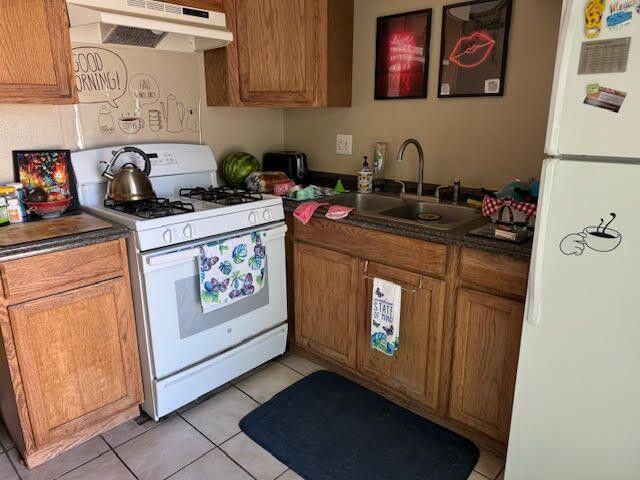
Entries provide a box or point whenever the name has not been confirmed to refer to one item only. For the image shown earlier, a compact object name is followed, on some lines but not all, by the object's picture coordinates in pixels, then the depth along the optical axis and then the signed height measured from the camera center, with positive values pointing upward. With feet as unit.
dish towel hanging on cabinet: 6.49 -2.68
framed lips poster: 6.83 +1.09
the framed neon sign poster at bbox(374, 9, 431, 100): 7.65 +1.10
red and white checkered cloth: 5.80 -1.07
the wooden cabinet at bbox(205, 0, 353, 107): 7.72 +1.13
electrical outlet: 9.08 -0.44
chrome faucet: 7.32 -0.58
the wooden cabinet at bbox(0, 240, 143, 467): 5.49 -2.89
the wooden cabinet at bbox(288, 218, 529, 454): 5.63 -2.65
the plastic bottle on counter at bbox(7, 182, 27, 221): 6.48 -1.01
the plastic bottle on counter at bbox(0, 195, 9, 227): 6.19 -1.19
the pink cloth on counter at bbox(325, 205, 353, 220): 6.89 -1.32
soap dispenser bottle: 8.39 -1.01
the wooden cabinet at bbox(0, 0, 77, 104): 5.67 +0.84
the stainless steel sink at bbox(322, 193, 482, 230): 7.22 -1.40
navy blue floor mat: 5.95 -4.28
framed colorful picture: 6.72 -0.72
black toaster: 9.37 -0.85
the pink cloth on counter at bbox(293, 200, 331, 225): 7.18 -1.35
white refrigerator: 3.89 -1.32
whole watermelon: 8.97 -0.88
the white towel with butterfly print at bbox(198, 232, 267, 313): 6.64 -2.16
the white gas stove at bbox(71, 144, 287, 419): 6.25 -2.09
